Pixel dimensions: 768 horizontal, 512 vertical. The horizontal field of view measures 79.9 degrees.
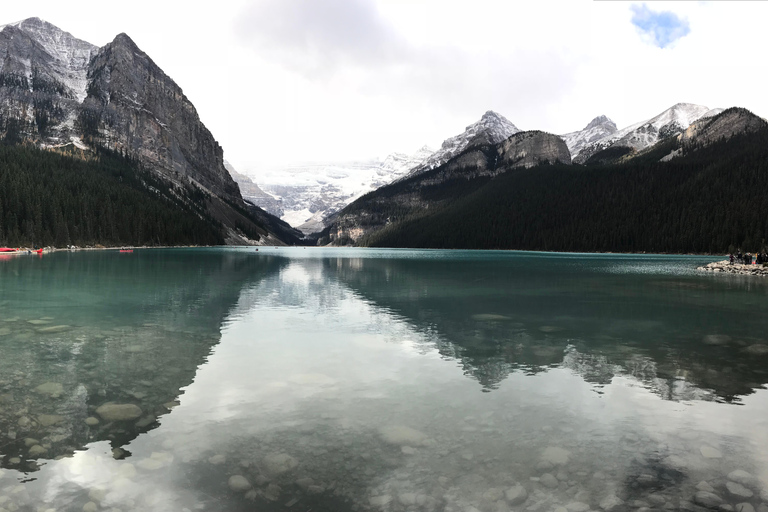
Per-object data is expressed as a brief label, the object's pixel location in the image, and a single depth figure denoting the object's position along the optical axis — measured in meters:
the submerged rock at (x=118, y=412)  12.98
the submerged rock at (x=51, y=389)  14.77
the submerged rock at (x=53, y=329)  24.73
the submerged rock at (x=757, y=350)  21.94
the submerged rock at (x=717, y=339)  24.43
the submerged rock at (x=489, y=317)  31.30
